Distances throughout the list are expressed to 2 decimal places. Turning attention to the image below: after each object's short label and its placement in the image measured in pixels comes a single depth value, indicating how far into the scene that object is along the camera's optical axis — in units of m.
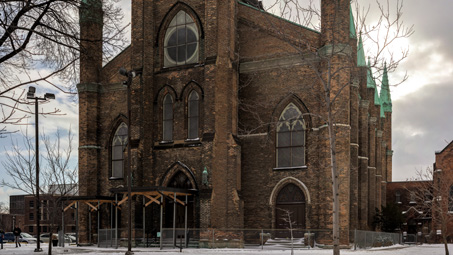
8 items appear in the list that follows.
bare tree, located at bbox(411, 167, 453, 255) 32.89
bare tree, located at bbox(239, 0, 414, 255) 27.75
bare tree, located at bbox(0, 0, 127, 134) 8.85
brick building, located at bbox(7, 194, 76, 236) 96.38
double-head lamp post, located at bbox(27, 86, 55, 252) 21.86
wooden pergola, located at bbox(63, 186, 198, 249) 27.36
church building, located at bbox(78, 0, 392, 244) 28.80
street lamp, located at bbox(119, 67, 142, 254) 21.86
